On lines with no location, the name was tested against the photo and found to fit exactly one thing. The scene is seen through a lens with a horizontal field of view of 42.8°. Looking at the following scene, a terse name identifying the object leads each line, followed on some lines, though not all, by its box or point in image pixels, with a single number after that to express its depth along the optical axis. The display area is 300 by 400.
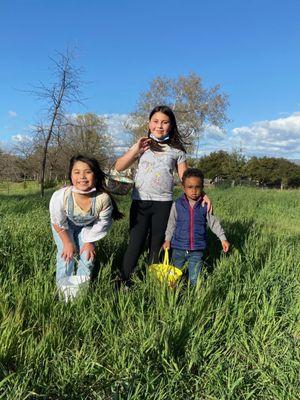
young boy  3.48
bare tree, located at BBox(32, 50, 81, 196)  10.82
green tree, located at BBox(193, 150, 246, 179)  55.69
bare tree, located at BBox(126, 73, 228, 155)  32.22
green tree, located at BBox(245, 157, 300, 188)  56.53
